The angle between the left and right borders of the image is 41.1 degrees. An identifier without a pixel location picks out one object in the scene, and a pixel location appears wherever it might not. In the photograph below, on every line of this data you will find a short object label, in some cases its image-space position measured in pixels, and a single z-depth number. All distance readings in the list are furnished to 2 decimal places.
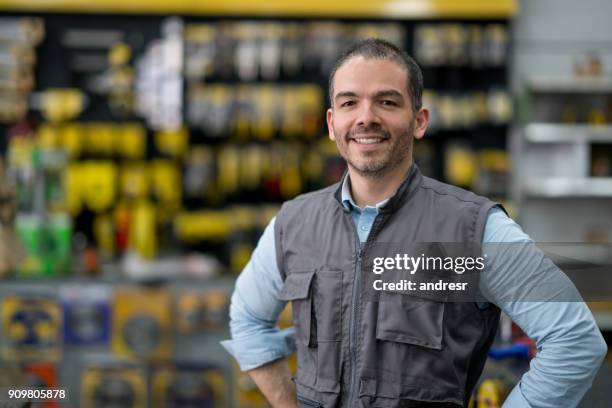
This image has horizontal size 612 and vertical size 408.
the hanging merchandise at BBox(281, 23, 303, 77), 5.30
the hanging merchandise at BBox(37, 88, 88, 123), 5.20
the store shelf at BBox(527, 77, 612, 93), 5.39
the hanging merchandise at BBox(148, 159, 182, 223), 5.24
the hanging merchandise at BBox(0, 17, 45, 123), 5.18
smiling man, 1.25
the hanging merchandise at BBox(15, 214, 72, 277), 3.75
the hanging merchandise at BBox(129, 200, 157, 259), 4.98
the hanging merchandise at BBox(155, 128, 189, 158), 5.23
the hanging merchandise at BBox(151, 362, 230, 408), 3.04
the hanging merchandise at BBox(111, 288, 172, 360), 3.15
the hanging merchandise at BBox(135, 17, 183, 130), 5.23
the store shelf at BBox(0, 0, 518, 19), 5.23
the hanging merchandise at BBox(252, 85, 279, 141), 5.24
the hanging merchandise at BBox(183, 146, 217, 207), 5.23
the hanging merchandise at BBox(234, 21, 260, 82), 5.27
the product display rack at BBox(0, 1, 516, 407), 5.23
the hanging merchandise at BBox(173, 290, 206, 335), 3.22
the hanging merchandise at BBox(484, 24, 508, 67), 5.36
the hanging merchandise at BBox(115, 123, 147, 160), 5.23
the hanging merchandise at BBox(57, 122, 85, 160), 5.18
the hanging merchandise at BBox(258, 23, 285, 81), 5.29
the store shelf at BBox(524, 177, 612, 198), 5.31
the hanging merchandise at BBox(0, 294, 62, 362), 3.01
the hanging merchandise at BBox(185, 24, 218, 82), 5.24
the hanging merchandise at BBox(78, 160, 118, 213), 5.16
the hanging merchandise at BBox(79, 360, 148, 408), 2.72
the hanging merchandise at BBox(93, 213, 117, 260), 5.19
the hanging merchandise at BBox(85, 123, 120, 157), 5.21
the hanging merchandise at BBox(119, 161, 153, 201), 5.21
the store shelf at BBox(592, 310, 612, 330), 1.33
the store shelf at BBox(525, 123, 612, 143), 5.35
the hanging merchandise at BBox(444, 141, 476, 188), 5.35
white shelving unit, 5.36
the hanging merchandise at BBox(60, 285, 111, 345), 3.16
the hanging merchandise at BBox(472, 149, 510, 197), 5.38
